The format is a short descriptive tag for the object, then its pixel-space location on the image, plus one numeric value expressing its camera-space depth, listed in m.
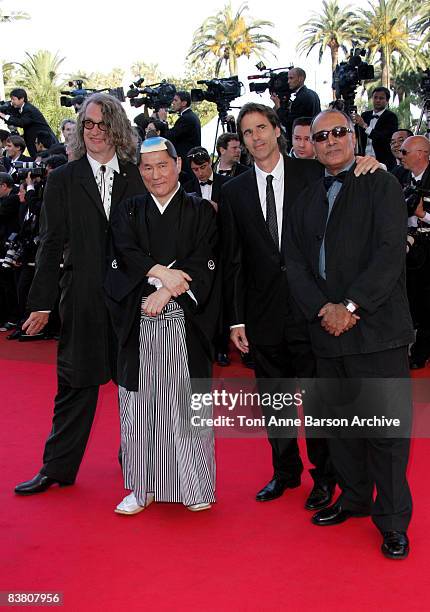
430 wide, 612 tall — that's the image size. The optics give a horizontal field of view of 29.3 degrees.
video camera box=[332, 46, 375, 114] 7.59
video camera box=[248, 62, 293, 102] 8.39
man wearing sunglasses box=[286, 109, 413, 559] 3.27
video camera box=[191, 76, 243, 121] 8.98
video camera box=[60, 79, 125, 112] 8.68
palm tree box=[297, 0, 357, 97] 33.97
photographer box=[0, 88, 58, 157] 10.54
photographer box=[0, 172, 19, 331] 8.83
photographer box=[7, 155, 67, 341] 8.16
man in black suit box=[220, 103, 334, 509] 3.88
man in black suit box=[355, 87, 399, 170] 8.78
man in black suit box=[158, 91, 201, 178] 8.86
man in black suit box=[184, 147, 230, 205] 6.94
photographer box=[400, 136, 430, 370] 6.25
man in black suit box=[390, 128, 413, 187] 6.89
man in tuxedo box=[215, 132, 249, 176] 7.38
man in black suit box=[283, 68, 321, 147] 8.09
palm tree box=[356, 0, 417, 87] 31.62
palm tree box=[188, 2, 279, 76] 33.56
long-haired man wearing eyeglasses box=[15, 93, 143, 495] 4.11
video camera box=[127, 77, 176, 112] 9.95
